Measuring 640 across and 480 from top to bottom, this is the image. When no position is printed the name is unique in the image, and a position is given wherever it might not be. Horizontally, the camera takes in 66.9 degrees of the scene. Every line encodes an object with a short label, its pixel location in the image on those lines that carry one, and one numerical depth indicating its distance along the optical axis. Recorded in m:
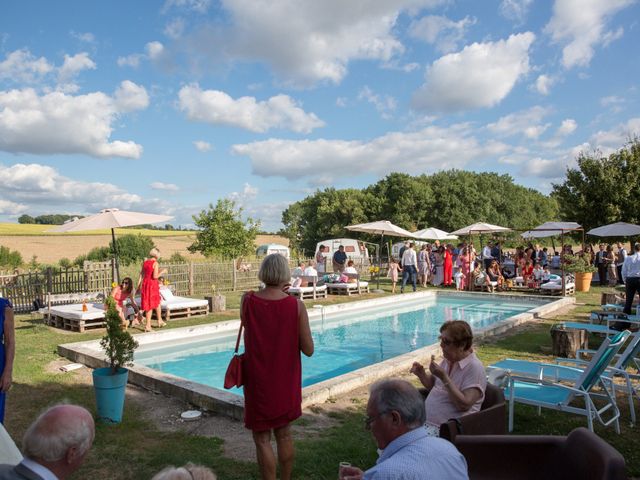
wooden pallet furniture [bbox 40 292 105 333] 9.86
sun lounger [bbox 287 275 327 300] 14.49
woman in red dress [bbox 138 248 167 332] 9.47
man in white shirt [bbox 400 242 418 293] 16.84
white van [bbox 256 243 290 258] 29.56
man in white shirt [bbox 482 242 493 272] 19.23
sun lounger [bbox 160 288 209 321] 11.12
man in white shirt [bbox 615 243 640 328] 9.81
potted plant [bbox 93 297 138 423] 4.80
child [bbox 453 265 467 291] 17.88
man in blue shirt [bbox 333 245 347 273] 18.14
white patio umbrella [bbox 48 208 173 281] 9.98
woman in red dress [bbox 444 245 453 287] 19.00
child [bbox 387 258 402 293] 17.53
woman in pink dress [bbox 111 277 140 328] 9.47
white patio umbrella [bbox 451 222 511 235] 17.06
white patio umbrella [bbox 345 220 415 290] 17.65
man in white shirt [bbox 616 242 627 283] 18.09
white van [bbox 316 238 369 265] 28.47
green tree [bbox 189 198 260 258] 29.94
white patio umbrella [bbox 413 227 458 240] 21.28
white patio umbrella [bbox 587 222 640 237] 16.45
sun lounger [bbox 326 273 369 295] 16.30
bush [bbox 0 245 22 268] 22.78
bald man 1.73
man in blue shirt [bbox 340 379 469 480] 1.79
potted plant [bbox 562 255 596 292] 16.78
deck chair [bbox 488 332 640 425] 4.82
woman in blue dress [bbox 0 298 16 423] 3.45
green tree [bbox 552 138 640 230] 22.75
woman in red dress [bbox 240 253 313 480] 3.08
